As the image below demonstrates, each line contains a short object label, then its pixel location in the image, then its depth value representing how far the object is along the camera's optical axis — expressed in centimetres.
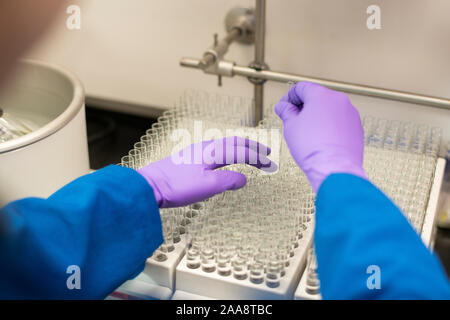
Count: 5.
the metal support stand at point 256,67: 142
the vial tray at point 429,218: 99
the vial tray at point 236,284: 99
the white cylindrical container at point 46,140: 120
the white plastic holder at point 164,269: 106
